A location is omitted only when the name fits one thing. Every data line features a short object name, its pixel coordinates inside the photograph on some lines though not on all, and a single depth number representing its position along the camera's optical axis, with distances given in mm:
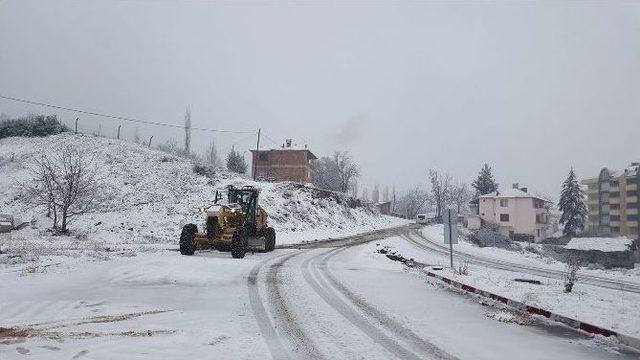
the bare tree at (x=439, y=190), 97438
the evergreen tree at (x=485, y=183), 85188
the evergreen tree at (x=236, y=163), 66625
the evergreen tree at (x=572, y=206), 73688
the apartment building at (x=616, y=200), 81688
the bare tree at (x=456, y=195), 119919
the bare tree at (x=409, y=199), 118812
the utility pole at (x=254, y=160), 73625
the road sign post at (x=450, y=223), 17750
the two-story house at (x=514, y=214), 72125
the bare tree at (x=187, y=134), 86600
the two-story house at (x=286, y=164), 71250
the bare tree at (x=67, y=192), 28453
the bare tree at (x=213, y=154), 128575
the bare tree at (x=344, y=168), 85712
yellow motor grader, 18453
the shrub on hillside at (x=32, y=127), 57312
